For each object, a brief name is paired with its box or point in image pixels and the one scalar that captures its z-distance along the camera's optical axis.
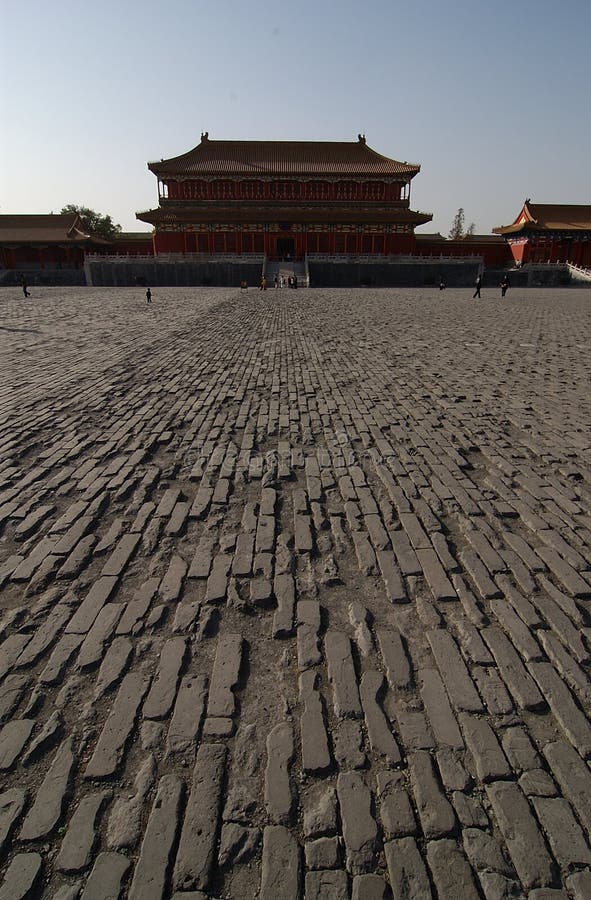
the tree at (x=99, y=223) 55.19
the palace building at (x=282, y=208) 37.94
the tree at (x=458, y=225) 109.51
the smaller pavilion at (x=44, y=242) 38.34
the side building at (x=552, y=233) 38.75
